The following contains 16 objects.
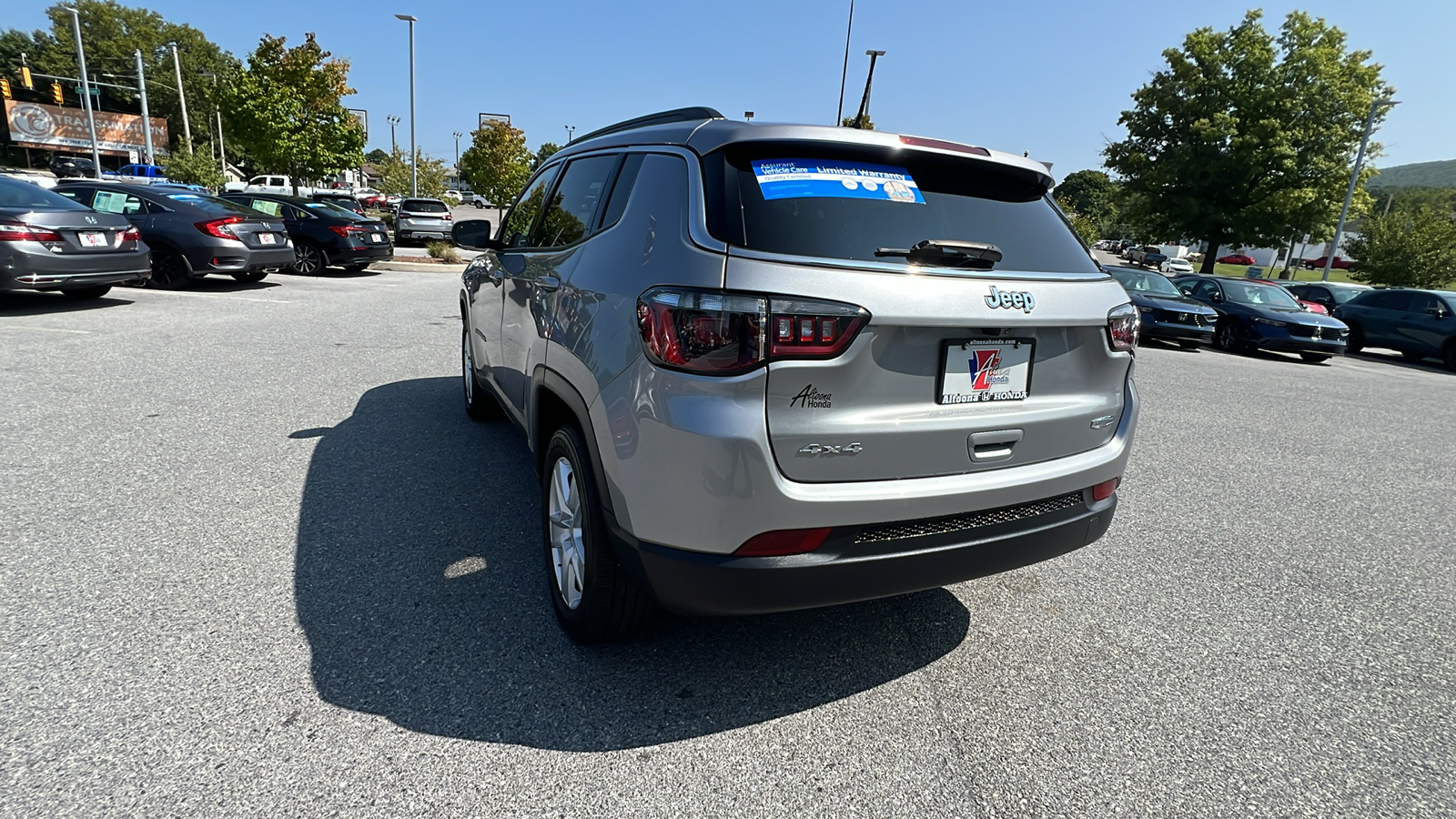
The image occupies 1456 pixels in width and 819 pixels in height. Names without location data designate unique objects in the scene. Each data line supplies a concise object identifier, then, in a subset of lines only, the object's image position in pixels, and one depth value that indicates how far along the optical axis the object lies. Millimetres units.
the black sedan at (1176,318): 13945
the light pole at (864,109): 23453
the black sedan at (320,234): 14938
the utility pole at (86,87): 33438
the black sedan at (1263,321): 13805
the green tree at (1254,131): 28469
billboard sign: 62188
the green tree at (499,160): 41844
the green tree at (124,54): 69750
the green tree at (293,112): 25328
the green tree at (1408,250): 27078
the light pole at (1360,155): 27734
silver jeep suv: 2004
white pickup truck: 41875
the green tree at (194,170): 42750
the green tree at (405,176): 55719
